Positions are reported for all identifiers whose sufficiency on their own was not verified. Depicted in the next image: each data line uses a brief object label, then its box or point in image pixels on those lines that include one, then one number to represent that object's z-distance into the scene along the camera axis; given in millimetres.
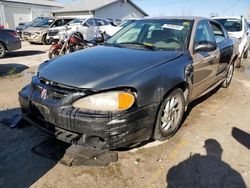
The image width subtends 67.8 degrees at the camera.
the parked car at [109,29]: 11736
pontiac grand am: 1919
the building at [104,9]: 21054
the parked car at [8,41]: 7172
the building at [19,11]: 19330
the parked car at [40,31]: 10986
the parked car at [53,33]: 10149
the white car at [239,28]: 6290
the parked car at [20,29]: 13344
